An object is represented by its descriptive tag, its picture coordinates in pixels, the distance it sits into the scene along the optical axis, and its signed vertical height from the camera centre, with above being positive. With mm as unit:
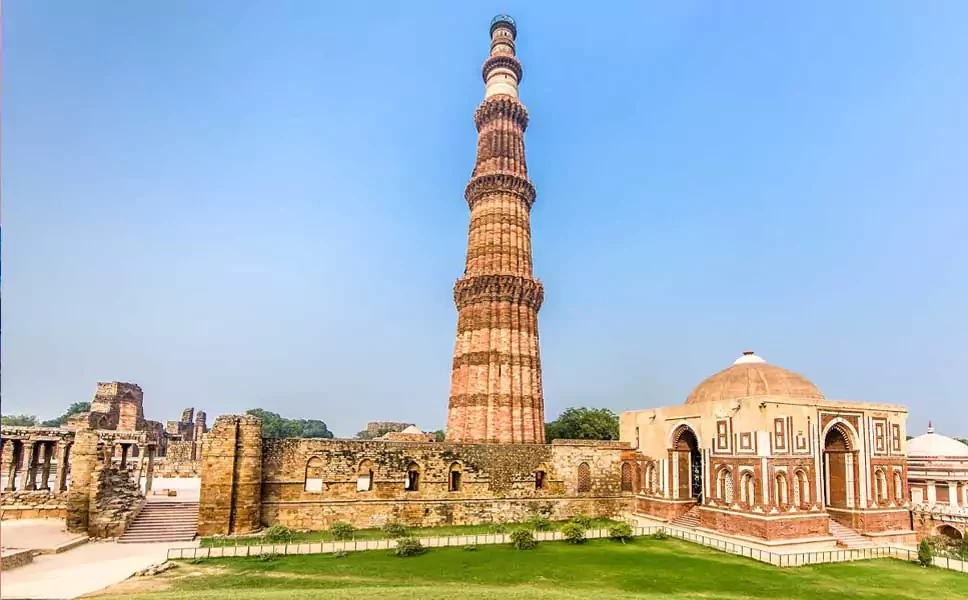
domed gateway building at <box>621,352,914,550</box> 24688 -1554
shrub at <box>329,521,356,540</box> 23141 -4021
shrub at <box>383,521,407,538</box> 23578 -4012
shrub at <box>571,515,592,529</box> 26000 -3983
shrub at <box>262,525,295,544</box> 22545 -4070
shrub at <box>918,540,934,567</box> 21625 -4079
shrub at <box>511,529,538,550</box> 22797 -4109
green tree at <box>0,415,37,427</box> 90181 -1317
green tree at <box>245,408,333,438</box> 103125 -1778
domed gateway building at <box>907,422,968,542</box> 26359 -2371
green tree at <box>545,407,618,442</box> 51844 -233
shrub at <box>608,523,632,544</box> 25000 -4128
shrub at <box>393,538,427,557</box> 21250 -4162
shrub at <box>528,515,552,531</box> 26391 -4216
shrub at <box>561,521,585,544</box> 24125 -4045
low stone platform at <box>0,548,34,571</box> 17562 -4037
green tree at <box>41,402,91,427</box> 102706 +297
